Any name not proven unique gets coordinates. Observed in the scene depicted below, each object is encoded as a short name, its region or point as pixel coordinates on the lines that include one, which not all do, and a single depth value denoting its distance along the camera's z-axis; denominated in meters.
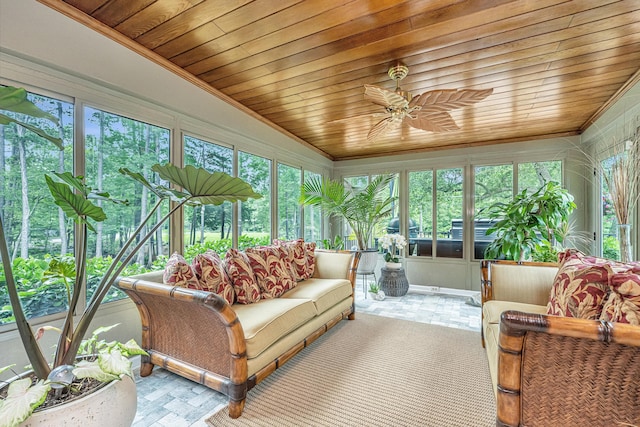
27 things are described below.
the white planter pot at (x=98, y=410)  1.01
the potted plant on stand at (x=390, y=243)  4.20
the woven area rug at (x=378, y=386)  1.66
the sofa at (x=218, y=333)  1.65
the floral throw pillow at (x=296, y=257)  3.06
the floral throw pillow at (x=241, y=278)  2.30
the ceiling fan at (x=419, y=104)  1.91
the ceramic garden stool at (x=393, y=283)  4.27
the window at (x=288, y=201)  4.14
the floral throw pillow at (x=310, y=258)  3.23
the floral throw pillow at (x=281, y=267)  2.65
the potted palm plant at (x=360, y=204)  4.21
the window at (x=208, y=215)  2.81
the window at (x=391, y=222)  4.99
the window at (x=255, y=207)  3.47
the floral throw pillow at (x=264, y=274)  2.50
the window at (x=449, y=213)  4.57
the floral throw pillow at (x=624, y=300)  1.07
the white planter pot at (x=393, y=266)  4.27
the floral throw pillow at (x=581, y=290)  1.28
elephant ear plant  0.97
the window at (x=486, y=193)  4.32
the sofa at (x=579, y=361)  0.98
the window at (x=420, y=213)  4.80
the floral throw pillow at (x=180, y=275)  1.86
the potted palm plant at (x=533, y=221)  3.35
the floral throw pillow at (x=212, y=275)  2.08
